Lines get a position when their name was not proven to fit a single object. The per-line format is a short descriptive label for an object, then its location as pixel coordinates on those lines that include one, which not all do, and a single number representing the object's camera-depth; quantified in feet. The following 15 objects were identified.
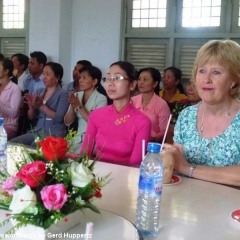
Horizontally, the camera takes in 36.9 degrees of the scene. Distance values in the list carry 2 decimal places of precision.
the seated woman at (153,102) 10.58
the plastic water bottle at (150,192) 3.10
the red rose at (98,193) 2.98
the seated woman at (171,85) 13.56
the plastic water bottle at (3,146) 4.64
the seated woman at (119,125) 6.35
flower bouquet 2.64
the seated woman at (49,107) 9.95
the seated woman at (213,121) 5.01
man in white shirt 15.49
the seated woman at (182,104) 10.04
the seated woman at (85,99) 9.89
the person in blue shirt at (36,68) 14.75
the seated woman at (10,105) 10.53
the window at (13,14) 16.87
